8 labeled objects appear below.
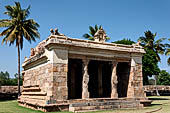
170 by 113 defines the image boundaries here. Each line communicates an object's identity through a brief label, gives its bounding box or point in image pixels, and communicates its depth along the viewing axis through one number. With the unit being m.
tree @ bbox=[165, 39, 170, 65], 28.08
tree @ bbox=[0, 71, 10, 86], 90.97
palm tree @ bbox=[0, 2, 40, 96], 23.92
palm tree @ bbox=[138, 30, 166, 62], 32.97
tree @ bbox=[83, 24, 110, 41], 34.03
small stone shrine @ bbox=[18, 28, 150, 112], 11.62
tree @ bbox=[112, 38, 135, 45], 27.56
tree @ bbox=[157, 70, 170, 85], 54.07
